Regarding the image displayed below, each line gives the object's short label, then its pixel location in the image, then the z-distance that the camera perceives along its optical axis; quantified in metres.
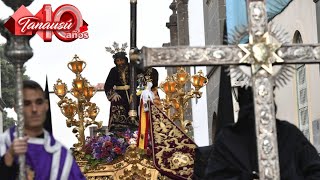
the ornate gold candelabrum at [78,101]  14.00
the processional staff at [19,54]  5.71
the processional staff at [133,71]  13.89
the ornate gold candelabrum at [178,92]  13.83
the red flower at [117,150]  11.80
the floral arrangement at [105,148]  11.74
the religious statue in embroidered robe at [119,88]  16.03
